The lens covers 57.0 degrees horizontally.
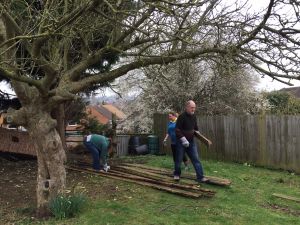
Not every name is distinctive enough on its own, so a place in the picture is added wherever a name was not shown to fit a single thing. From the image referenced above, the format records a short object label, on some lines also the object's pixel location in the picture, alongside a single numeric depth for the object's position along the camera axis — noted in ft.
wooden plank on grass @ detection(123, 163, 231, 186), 21.51
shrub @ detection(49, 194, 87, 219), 16.37
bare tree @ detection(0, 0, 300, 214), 16.75
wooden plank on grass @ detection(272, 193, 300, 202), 20.13
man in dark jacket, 21.43
